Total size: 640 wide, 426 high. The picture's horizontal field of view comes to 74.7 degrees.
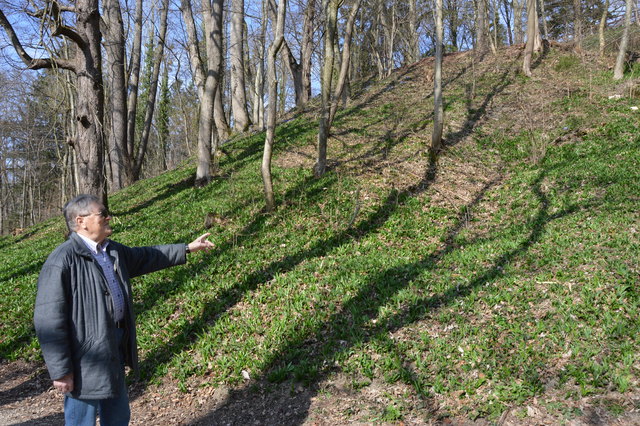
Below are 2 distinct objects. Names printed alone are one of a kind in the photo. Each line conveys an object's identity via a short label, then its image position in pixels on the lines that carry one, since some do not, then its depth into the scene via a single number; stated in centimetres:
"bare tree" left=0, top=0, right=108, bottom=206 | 878
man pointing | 248
